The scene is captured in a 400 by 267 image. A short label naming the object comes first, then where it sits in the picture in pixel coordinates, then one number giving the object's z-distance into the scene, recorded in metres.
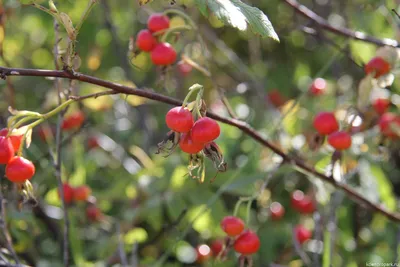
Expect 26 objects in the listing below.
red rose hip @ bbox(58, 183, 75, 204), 0.94
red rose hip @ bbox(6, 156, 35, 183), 0.77
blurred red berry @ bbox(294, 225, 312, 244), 0.94
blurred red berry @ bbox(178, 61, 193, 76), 1.06
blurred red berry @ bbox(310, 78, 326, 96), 0.97
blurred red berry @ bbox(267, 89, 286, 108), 1.09
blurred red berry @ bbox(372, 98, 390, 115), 0.92
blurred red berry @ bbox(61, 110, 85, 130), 0.98
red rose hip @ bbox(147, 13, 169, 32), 0.85
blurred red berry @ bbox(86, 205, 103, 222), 0.96
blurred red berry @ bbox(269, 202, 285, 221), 0.96
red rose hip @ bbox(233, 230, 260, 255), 0.82
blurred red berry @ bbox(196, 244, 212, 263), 0.92
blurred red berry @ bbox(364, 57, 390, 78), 0.86
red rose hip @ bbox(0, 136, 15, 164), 0.77
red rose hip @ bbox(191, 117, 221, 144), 0.75
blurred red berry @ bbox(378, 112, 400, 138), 0.89
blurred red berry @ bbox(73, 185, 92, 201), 0.94
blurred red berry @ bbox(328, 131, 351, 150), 0.85
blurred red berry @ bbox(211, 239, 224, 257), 0.92
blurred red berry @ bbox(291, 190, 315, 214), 0.96
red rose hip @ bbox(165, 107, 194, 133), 0.75
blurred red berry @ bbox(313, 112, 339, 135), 0.86
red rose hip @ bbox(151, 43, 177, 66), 0.84
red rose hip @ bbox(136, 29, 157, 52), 0.84
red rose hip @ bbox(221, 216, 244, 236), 0.82
